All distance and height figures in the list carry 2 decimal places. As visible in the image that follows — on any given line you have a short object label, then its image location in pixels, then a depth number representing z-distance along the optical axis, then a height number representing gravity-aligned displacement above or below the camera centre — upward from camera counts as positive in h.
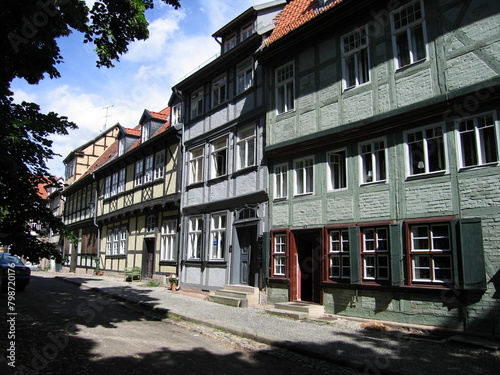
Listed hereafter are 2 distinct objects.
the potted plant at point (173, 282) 17.95 -1.25
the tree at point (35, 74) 7.37 +3.73
